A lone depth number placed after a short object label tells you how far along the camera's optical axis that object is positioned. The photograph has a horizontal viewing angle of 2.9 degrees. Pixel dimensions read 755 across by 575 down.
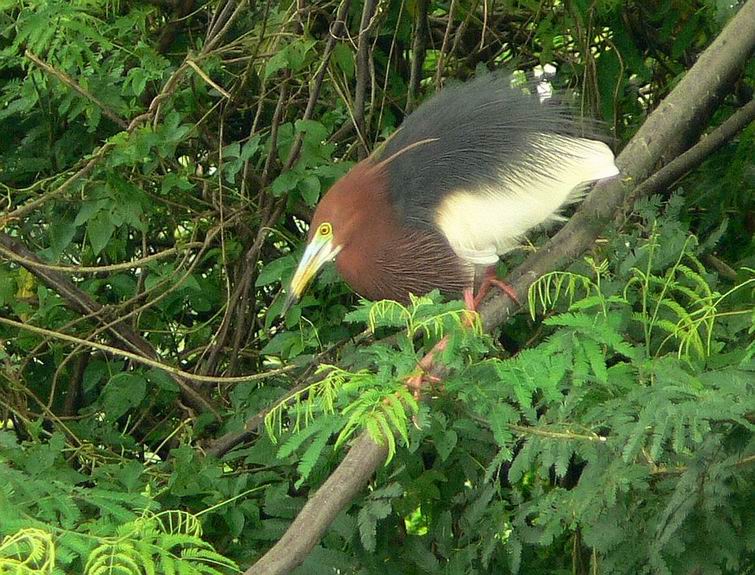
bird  13.69
